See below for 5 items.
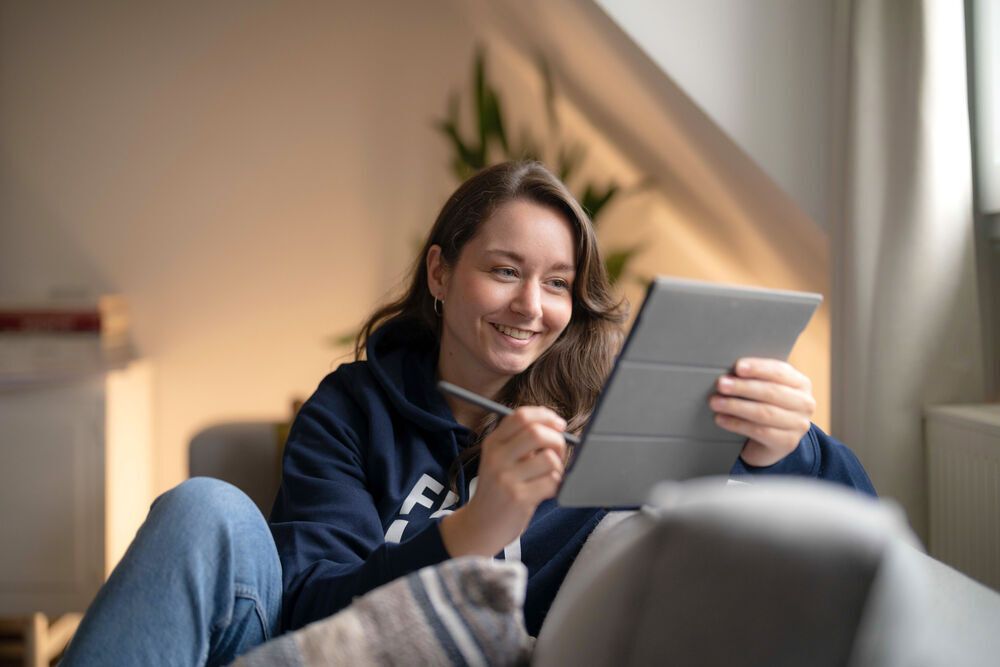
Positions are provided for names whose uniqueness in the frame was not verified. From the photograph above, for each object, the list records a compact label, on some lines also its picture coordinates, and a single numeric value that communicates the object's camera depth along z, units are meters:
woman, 0.83
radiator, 1.26
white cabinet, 2.25
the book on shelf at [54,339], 2.27
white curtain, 1.38
